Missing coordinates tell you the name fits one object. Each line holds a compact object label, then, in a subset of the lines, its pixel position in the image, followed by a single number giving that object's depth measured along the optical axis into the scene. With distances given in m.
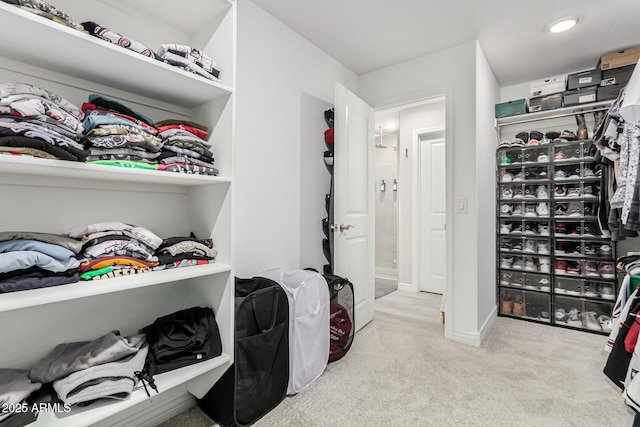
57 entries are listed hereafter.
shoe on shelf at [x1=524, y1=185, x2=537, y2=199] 3.05
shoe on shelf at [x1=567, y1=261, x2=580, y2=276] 2.84
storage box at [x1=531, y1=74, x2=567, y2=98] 2.91
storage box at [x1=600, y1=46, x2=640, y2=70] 2.47
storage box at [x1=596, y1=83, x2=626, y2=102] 2.62
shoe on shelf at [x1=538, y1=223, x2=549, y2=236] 2.99
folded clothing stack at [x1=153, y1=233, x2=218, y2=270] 1.30
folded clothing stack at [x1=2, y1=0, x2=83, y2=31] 0.91
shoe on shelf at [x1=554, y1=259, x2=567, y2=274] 2.89
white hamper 1.73
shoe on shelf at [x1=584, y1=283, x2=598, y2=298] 2.77
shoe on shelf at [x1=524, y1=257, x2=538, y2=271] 3.04
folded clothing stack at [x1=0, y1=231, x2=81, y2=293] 0.92
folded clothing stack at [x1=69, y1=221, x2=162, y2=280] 1.11
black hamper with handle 1.42
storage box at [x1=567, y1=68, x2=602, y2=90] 2.71
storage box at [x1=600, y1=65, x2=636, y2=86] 2.56
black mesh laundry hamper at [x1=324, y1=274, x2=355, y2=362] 2.13
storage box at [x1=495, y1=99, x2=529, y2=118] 3.05
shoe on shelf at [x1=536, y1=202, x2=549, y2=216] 2.96
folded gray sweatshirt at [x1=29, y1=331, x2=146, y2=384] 1.04
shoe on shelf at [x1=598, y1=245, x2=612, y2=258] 2.70
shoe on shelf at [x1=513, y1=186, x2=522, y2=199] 3.10
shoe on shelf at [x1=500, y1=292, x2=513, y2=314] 3.12
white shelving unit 1.01
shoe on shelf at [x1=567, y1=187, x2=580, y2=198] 2.84
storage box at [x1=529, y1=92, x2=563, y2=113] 2.91
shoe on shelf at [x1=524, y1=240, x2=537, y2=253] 3.04
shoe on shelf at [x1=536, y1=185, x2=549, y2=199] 2.98
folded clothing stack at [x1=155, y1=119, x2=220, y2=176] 1.30
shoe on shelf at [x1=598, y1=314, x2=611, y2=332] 2.63
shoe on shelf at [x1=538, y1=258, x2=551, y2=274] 2.95
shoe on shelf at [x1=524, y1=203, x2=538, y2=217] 3.02
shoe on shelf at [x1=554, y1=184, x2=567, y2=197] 2.92
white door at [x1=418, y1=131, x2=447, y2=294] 4.00
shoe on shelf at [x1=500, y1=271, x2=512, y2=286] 3.14
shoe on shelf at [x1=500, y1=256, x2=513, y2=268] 3.17
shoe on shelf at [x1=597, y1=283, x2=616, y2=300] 2.69
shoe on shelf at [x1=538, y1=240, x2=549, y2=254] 2.99
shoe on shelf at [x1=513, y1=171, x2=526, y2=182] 3.06
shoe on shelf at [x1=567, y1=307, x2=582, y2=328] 2.79
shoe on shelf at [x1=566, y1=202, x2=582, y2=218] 2.84
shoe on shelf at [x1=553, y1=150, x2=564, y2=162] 2.90
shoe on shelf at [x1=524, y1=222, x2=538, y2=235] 3.06
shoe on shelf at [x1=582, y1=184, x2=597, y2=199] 2.78
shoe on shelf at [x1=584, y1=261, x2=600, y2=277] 2.76
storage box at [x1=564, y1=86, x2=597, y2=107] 2.72
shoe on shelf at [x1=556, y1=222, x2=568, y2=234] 2.92
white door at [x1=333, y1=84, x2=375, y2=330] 2.37
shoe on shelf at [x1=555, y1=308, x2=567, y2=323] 2.87
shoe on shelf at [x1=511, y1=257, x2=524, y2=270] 3.10
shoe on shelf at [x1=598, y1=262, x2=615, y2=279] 2.68
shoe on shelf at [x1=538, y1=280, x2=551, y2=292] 2.94
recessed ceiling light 2.13
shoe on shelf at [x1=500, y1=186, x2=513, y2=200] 3.15
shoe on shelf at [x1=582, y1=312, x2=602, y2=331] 2.68
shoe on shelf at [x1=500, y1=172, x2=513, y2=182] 3.14
